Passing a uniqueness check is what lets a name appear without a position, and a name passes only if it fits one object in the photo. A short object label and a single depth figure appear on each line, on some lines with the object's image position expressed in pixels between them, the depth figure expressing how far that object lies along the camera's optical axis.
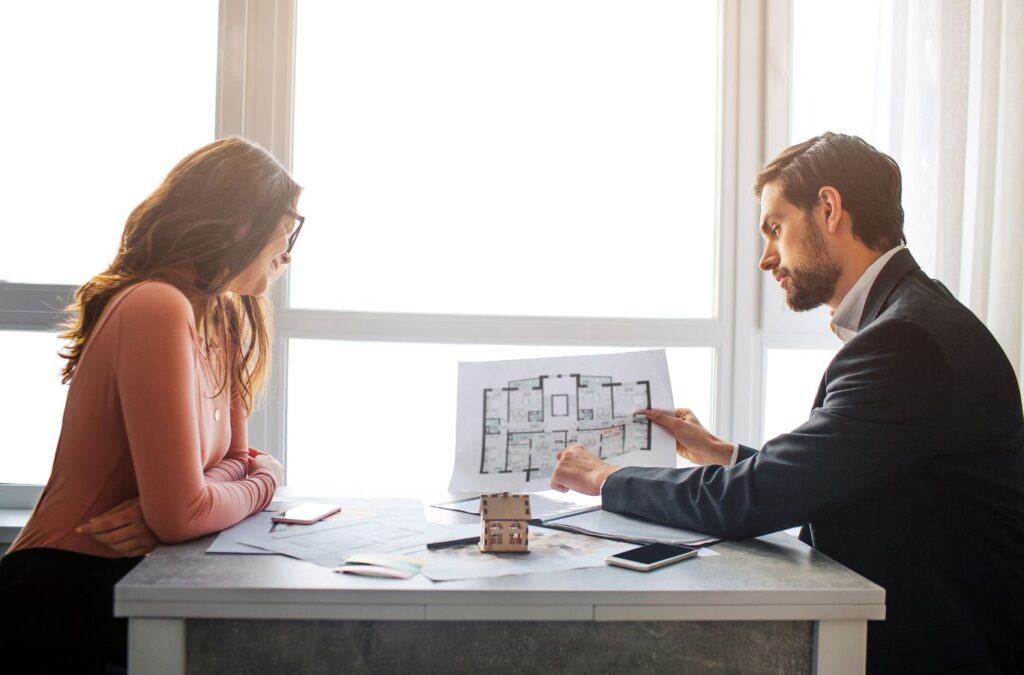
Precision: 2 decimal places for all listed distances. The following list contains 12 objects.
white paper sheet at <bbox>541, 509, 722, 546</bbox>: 1.36
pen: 1.28
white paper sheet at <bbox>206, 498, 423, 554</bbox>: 1.25
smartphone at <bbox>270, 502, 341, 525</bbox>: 1.41
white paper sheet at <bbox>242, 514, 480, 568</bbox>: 1.22
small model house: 1.25
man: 1.33
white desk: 1.04
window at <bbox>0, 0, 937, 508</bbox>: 2.39
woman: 1.23
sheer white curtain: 2.16
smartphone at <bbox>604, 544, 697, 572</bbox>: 1.18
